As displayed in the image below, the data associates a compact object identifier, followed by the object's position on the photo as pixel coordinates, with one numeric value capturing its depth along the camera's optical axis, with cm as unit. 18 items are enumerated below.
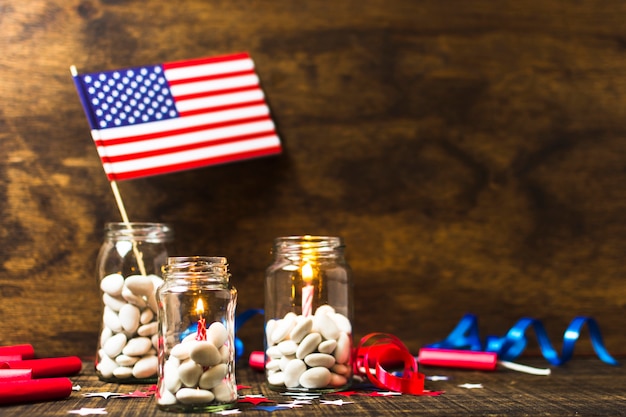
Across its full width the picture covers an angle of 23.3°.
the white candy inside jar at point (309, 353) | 104
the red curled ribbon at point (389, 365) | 106
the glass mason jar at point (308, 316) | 105
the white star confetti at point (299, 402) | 102
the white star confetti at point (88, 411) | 98
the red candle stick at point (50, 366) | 108
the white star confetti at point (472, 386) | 108
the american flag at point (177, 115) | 115
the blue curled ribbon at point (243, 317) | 120
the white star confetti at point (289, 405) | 101
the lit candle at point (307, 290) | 108
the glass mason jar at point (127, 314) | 109
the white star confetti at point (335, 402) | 102
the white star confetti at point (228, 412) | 98
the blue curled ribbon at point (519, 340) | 119
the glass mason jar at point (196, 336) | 98
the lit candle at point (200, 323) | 100
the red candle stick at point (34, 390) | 100
